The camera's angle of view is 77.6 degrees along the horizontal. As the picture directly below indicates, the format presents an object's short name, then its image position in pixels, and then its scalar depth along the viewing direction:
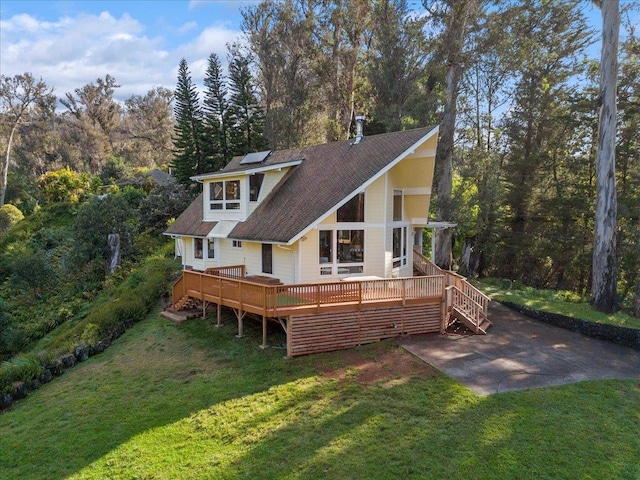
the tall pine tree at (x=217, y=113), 31.97
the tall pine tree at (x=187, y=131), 31.97
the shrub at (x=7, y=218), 33.35
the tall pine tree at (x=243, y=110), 31.16
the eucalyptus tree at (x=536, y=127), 21.50
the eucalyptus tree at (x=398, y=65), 21.14
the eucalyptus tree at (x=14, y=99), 39.62
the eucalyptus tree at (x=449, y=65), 19.42
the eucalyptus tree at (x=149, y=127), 62.59
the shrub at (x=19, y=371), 11.13
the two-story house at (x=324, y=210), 13.21
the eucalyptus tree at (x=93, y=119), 54.59
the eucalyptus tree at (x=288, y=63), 27.19
